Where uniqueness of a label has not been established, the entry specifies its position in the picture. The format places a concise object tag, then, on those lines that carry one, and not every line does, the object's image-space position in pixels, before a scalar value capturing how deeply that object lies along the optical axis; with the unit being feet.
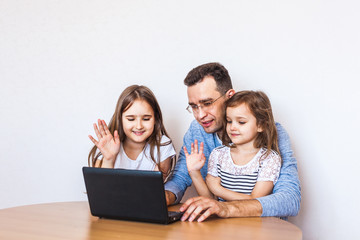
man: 6.44
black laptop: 5.05
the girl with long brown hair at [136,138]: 7.65
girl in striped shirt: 6.72
